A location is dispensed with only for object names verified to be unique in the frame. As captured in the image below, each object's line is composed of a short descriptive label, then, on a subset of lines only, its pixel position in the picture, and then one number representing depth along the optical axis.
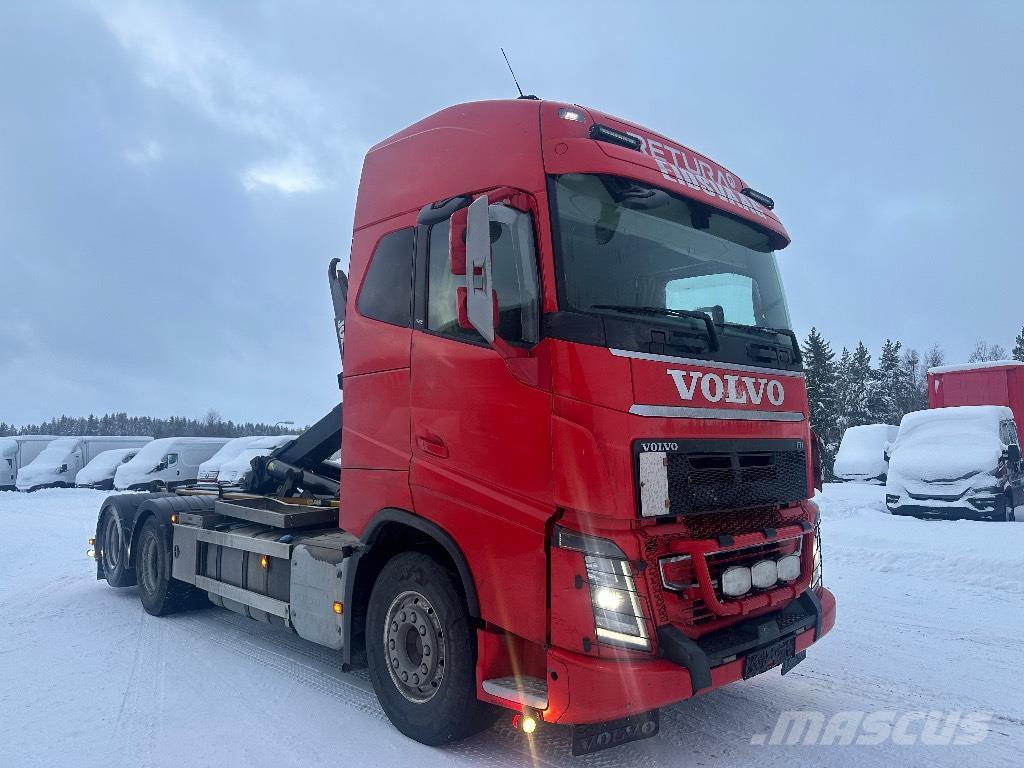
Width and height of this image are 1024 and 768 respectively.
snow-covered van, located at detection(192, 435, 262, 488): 20.43
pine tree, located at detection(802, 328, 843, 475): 41.59
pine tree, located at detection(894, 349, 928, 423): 52.56
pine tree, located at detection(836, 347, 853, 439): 47.41
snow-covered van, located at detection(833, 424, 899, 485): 19.83
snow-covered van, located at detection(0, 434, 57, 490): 28.19
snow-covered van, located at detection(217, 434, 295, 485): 18.94
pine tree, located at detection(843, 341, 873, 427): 49.12
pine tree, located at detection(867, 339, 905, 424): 49.03
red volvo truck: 3.27
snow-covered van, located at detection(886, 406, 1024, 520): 12.38
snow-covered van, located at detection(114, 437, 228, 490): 22.06
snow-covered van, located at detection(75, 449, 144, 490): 24.78
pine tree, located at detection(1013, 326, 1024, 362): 49.78
